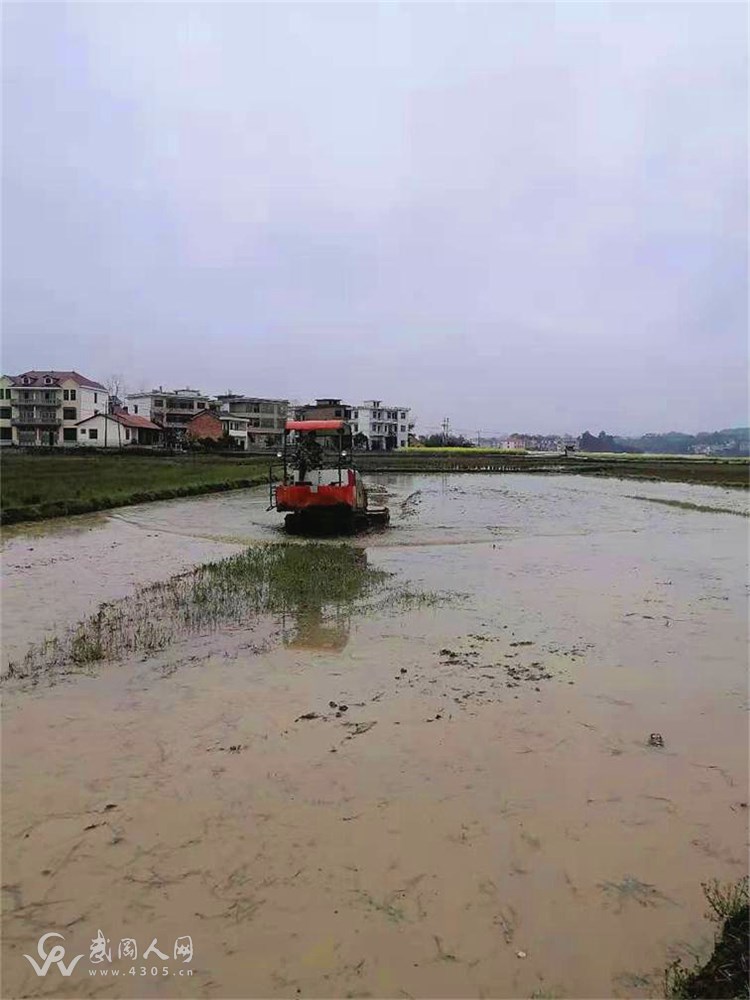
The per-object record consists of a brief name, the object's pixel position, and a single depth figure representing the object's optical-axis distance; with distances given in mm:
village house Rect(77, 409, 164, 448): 63531
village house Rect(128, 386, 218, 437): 79250
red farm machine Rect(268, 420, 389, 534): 16125
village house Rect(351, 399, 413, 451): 96062
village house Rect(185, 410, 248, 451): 71500
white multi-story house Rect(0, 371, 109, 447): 62938
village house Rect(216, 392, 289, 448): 87125
